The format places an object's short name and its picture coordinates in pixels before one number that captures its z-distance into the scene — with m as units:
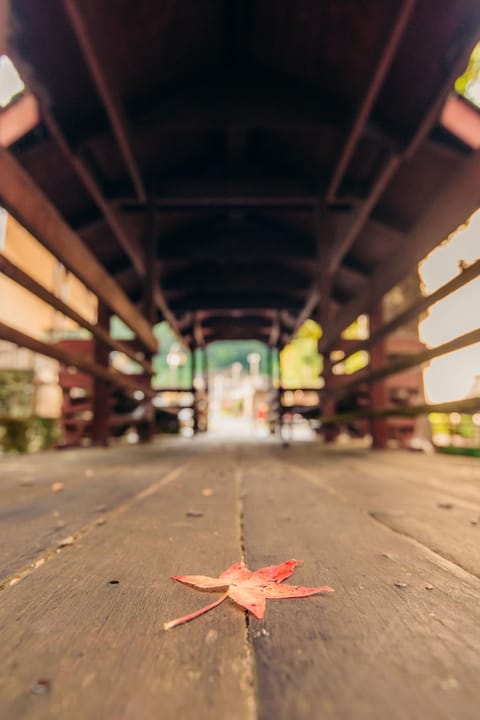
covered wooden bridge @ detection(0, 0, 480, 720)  0.43
